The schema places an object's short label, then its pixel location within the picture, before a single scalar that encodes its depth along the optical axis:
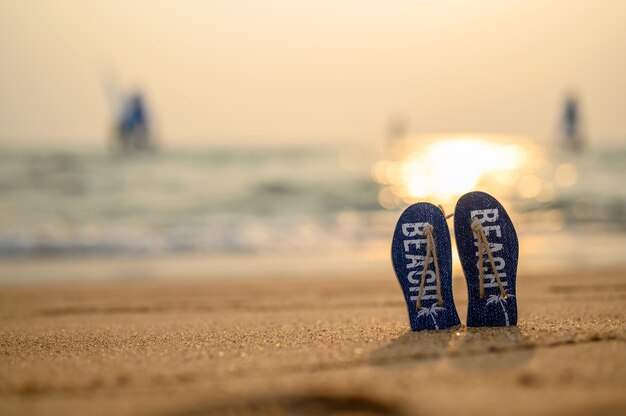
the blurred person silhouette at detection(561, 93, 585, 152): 27.25
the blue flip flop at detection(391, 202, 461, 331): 2.48
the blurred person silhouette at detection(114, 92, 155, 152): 27.00
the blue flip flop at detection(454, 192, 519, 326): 2.51
